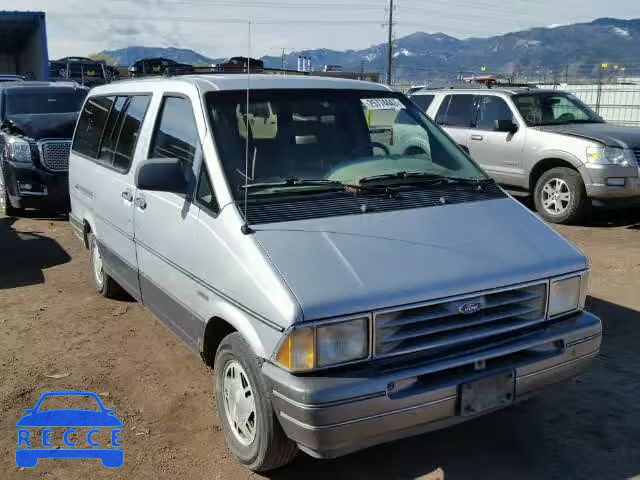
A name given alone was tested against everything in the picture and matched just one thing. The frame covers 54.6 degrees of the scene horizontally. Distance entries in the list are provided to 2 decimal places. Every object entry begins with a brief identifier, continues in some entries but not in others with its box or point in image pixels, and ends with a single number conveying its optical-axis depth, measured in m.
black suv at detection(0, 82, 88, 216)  9.07
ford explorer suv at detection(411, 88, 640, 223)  8.30
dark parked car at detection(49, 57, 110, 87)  27.00
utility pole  36.85
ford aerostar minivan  2.69
